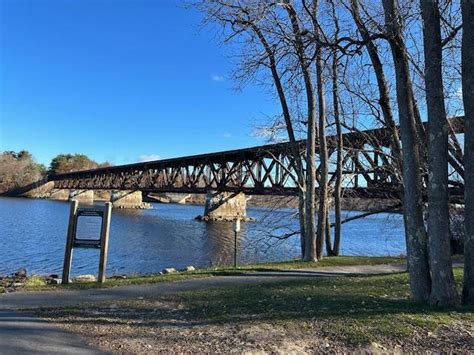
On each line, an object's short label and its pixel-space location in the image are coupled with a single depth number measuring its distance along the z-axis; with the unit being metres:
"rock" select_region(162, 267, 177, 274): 16.60
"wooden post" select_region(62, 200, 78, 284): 11.00
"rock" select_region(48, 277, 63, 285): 13.07
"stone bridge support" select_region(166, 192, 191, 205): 175.75
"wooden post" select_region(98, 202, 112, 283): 10.79
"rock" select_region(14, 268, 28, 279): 17.03
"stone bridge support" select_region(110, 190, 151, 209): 112.94
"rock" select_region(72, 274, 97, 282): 14.02
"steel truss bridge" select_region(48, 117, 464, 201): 18.58
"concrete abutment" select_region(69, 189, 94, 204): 130.75
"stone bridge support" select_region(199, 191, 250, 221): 78.31
